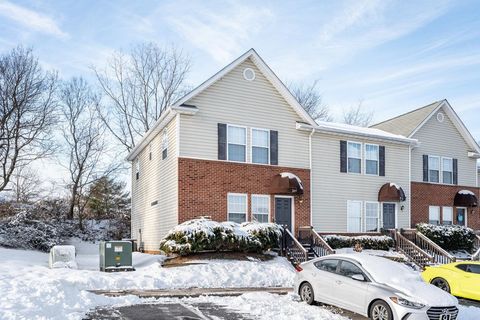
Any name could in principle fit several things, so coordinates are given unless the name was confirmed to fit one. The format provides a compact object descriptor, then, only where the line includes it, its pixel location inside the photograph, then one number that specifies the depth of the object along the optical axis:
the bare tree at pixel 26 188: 39.38
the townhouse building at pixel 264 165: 20.78
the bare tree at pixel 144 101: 43.72
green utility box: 17.03
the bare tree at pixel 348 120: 58.38
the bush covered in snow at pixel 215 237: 17.91
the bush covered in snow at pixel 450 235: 25.28
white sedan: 9.95
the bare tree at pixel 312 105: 53.69
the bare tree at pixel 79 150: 42.19
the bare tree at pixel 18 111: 33.53
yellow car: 14.02
